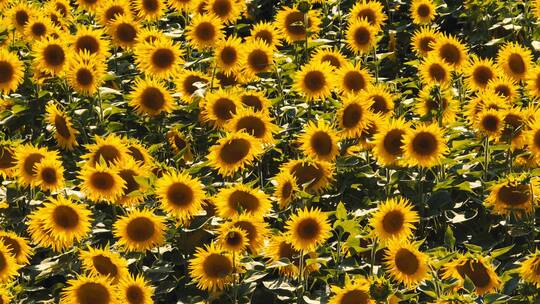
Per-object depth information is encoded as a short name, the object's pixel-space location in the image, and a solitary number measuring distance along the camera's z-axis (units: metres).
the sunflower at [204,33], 7.87
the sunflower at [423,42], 8.02
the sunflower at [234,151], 6.19
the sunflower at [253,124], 6.45
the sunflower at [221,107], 6.73
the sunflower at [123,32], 8.19
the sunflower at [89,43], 7.79
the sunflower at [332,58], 7.41
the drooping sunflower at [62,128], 6.92
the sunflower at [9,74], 7.56
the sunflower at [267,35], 7.82
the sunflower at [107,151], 6.15
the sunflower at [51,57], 7.49
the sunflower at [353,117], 6.35
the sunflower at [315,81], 6.98
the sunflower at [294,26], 8.12
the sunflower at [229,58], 7.43
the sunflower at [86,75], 7.23
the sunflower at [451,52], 7.44
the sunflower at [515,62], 7.30
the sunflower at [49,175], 6.06
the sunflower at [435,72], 7.18
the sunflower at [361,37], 7.97
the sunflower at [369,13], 8.38
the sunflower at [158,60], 7.56
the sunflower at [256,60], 7.45
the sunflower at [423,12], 8.67
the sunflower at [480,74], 7.23
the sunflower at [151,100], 7.14
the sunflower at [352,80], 6.92
